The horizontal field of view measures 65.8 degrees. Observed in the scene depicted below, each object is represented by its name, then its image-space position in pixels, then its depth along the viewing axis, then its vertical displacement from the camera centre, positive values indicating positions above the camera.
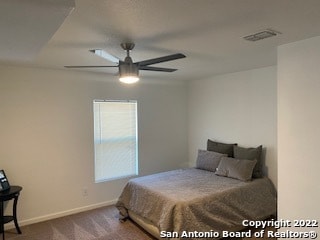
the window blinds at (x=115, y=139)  4.31 -0.38
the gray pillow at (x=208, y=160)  4.21 -0.75
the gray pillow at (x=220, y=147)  4.28 -0.54
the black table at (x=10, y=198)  3.11 -1.02
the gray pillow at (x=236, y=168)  3.65 -0.79
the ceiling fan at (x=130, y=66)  2.26 +0.49
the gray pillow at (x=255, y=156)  3.83 -0.62
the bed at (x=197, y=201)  2.86 -1.08
